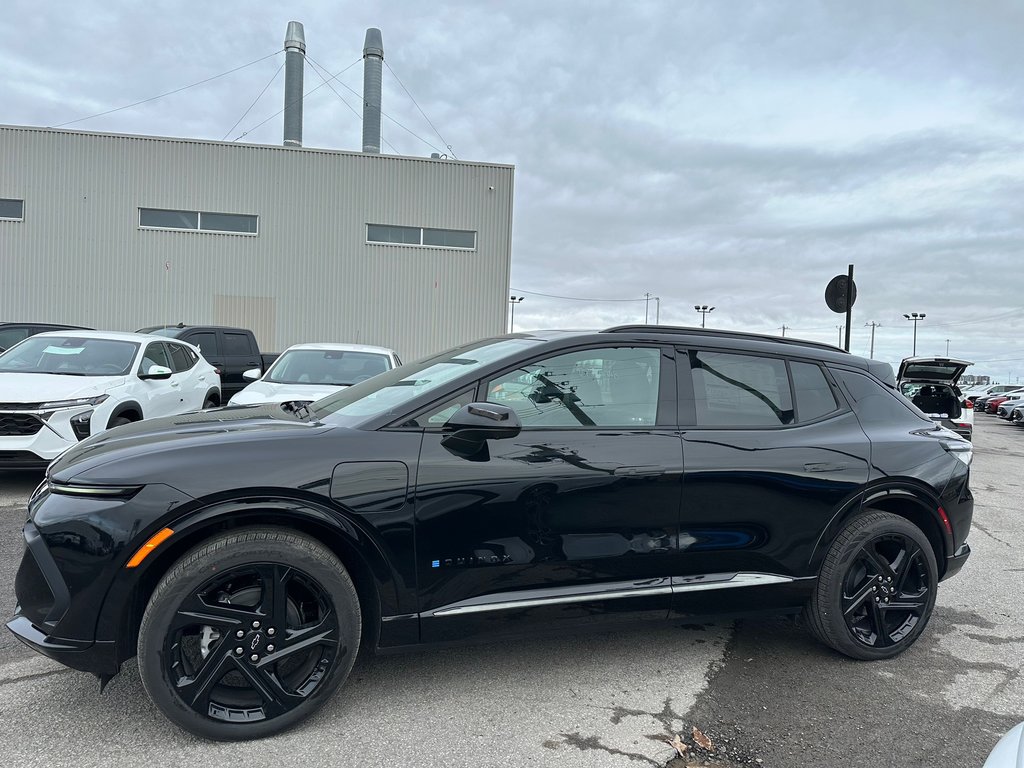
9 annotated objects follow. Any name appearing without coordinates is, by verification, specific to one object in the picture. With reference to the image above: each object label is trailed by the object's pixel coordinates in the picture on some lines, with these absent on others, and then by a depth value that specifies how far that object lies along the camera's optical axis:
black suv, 2.39
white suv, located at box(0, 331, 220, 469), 5.84
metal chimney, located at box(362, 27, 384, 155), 24.75
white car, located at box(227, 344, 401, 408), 7.34
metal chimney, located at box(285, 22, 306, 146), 24.33
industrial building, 19.31
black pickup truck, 12.46
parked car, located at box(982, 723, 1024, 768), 1.48
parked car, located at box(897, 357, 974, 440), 10.28
